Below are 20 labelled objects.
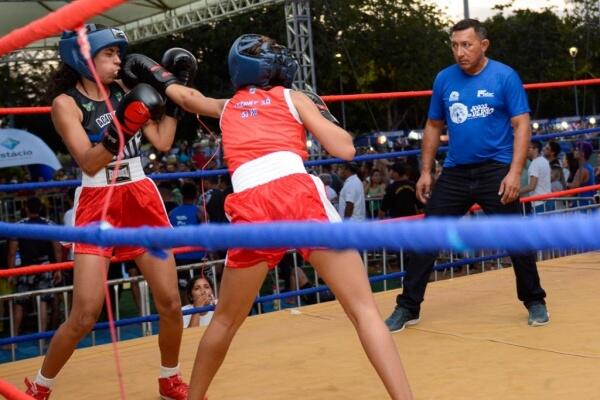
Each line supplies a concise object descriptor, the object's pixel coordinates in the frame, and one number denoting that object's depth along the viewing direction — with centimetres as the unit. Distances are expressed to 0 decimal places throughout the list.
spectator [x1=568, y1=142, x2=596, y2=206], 845
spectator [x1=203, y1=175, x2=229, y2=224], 660
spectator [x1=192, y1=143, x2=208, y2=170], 1128
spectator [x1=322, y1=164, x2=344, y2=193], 874
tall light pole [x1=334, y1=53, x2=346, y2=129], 2223
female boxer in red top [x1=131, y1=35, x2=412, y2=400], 231
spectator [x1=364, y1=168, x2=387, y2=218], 1025
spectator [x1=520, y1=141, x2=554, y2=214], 721
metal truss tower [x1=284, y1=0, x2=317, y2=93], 1104
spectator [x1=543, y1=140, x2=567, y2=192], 879
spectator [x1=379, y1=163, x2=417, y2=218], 781
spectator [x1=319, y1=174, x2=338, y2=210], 804
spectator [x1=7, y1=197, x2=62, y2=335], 644
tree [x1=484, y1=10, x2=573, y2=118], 3098
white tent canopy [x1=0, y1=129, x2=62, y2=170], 1072
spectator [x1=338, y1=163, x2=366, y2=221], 760
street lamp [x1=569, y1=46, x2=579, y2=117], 2831
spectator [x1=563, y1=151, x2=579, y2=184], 976
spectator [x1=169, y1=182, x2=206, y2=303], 641
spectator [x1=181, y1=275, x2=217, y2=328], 452
